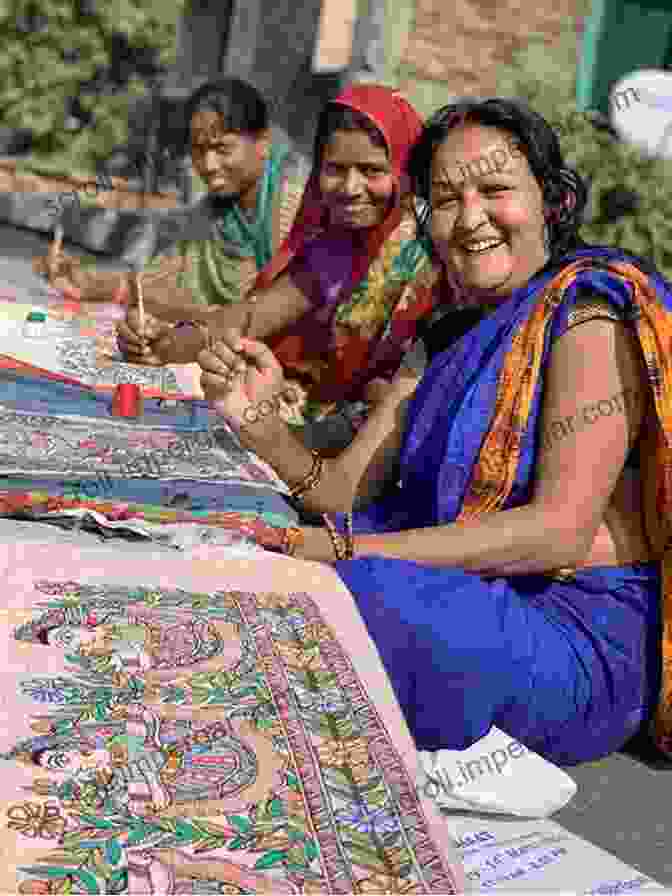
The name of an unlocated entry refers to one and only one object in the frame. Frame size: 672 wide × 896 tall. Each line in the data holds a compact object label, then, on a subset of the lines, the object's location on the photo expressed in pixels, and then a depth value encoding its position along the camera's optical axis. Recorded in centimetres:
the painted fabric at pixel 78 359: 263
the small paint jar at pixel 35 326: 293
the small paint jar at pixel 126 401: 240
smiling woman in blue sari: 170
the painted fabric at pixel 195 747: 108
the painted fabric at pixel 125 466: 181
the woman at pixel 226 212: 430
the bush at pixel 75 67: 921
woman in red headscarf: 313
